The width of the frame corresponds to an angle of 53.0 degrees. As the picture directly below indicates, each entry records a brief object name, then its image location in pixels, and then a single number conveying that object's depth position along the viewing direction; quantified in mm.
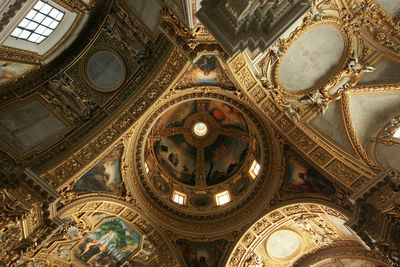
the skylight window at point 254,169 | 15347
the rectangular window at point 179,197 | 16023
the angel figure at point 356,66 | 12602
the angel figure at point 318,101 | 13055
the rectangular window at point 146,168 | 15162
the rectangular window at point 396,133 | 12812
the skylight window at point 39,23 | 12219
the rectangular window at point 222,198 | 15883
